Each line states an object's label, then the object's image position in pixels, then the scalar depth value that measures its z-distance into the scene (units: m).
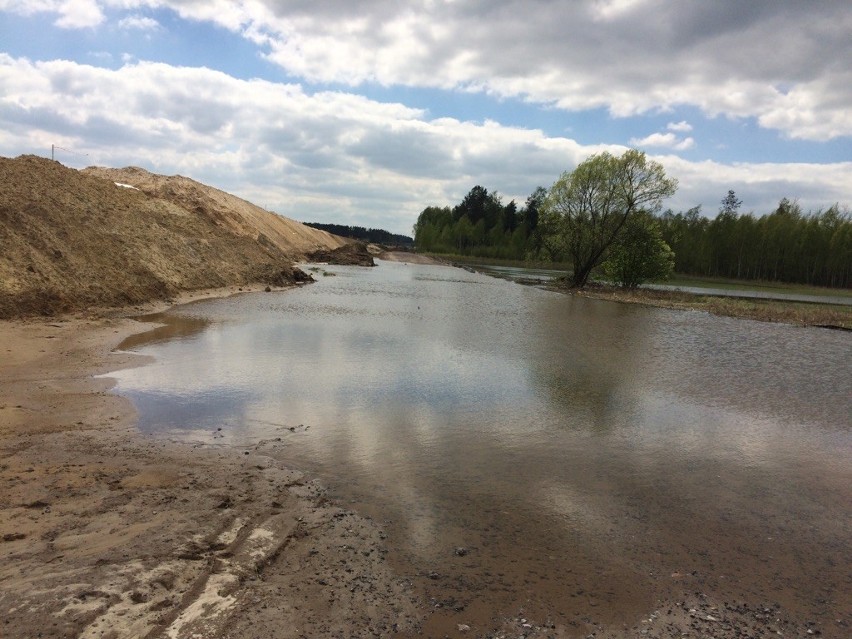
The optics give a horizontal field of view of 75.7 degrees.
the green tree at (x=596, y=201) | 45.00
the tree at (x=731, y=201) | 108.25
